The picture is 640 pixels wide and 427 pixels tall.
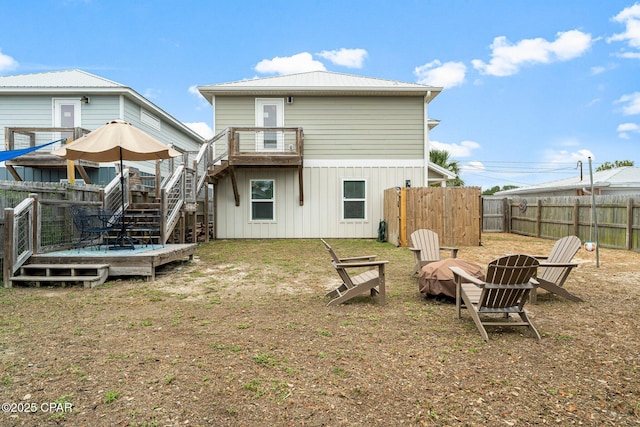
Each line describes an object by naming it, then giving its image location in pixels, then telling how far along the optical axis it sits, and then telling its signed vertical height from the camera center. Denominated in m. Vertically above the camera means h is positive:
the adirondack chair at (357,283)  5.28 -0.97
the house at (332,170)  14.49 +1.68
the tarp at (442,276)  5.33 -0.89
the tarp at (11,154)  8.52 +1.38
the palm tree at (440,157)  24.52 +3.64
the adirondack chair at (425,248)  6.90 -0.63
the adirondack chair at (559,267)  5.51 -0.80
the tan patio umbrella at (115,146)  7.29 +1.35
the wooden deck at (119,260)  6.87 -0.81
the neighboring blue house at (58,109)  13.69 +3.89
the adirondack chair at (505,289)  4.05 -0.81
